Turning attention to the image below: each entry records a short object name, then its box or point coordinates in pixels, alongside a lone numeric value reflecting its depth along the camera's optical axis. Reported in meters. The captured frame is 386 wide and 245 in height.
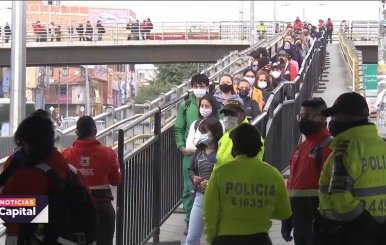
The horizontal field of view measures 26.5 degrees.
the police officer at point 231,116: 7.83
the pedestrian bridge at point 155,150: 8.30
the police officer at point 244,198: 5.65
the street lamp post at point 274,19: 63.16
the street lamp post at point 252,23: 55.59
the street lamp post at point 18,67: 15.41
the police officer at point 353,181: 5.14
